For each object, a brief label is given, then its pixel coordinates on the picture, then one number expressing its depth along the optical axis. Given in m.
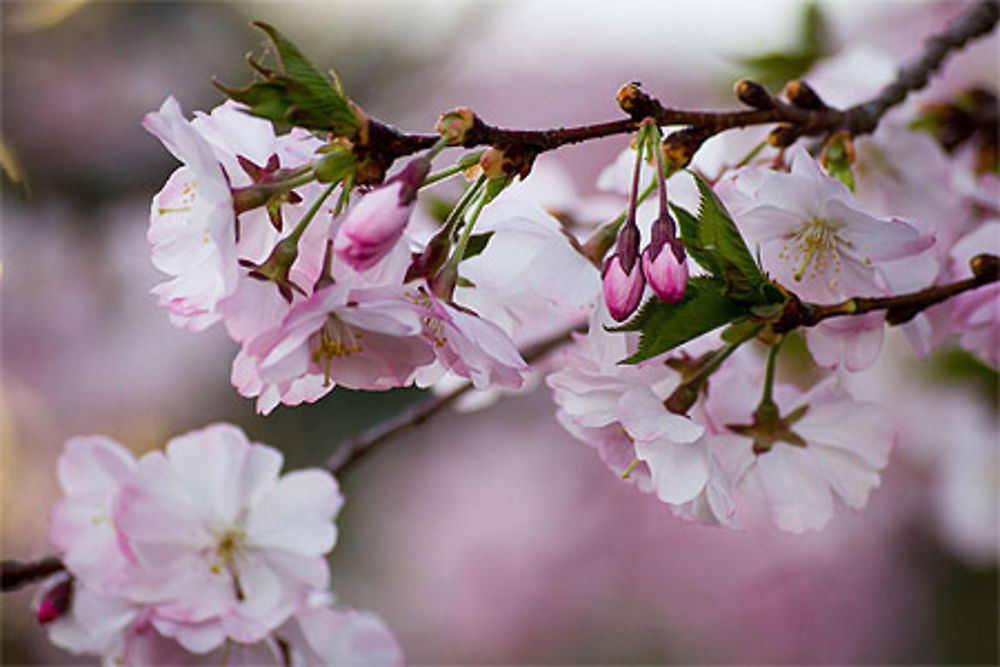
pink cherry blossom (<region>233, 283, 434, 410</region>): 0.92
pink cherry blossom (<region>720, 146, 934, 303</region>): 0.96
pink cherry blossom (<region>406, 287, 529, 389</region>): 0.93
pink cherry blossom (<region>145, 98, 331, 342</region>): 0.93
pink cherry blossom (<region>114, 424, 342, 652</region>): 1.00
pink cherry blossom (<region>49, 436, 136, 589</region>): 1.00
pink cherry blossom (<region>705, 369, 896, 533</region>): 0.99
